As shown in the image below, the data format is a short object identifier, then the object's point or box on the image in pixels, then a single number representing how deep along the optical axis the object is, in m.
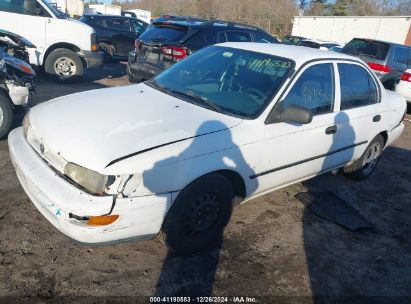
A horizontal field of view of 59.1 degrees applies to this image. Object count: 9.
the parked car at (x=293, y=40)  20.48
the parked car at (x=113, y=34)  11.95
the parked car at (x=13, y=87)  4.72
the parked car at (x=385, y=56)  9.91
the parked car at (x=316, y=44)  19.22
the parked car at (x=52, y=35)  8.01
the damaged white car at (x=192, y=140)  2.48
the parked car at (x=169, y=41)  6.87
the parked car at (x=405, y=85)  9.46
